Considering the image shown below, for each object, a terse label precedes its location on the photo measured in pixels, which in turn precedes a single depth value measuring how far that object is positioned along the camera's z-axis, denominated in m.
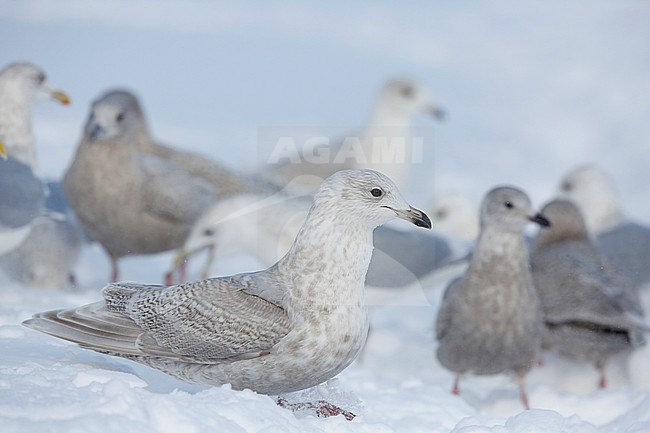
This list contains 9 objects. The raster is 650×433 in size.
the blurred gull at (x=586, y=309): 12.32
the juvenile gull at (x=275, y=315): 7.34
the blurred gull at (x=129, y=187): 13.82
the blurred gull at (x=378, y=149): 19.39
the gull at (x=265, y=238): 13.85
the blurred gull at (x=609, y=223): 15.41
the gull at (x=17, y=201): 11.95
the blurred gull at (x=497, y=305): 11.06
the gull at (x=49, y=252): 13.80
